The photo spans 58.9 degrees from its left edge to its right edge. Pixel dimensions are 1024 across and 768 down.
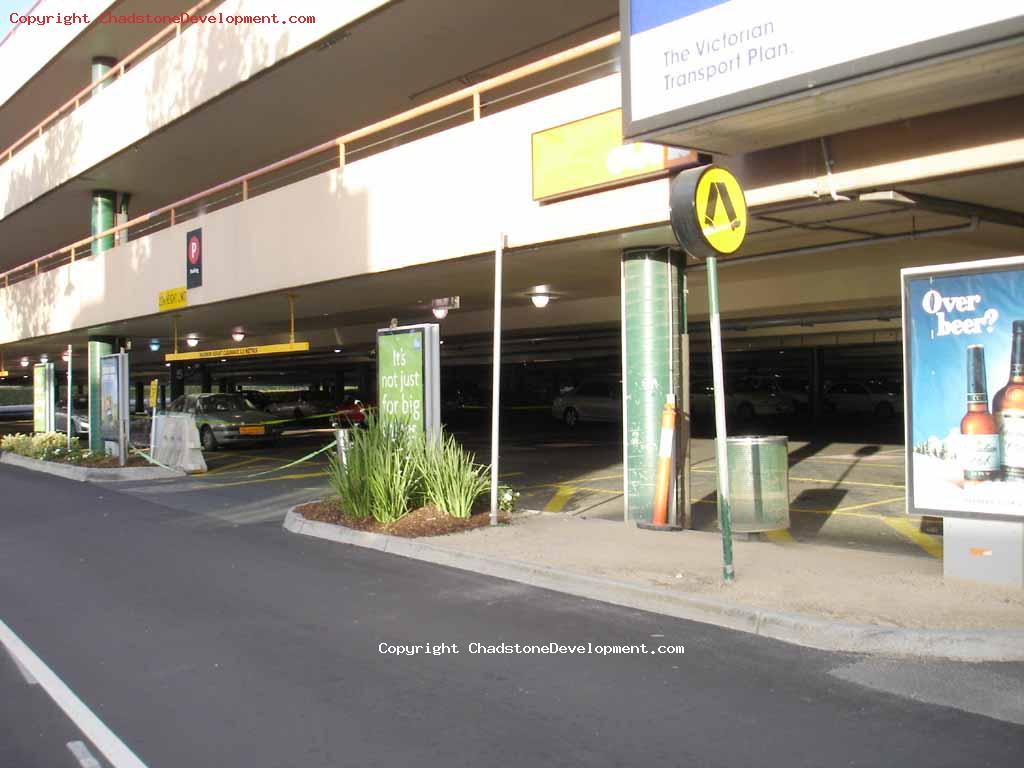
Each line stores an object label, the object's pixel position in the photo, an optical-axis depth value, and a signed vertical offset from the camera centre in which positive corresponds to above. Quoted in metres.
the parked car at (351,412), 32.62 -1.25
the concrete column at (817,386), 38.53 -0.81
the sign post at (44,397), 25.73 -0.35
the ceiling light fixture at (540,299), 16.86 +1.40
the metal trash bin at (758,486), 9.35 -1.22
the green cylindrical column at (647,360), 10.57 +0.13
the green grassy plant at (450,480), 10.95 -1.28
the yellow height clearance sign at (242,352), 14.86 +0.51
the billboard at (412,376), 11.80 +0.00
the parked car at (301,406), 40.72 -1.26
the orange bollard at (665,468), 10.10 -1.09
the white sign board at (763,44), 6.48 +2.56
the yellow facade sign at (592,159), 9.42 +2.31
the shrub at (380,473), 10.93 -1.18
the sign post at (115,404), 19.75 -0.47
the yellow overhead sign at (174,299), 18.27 +1.69
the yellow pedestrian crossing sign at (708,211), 7.18 +1.28
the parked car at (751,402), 36.97 -1.38
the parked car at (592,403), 33.47 -1.17
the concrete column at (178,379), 40.94 +0.13
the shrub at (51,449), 21.64 -1.66
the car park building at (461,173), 7.71 +2.25
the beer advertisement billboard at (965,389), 7.17 -0.21
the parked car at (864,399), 37.12 -1.40
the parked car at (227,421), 24.95 -1.13
